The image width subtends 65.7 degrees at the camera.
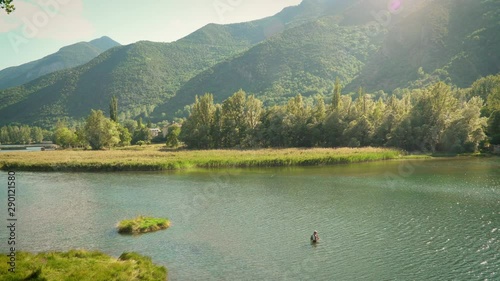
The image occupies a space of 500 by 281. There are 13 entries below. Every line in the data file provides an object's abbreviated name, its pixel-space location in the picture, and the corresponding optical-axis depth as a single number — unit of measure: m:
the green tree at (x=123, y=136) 132.50
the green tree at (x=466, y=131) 87.12
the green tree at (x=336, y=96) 105.94
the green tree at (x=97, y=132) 114.06
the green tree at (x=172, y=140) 109.81
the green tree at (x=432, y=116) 91.31
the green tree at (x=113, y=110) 141.61
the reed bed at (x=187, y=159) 71.44
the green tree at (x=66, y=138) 131.50
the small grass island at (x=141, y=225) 31.95
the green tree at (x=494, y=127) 90.76
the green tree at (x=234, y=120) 105.12
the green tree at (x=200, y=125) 104.19
